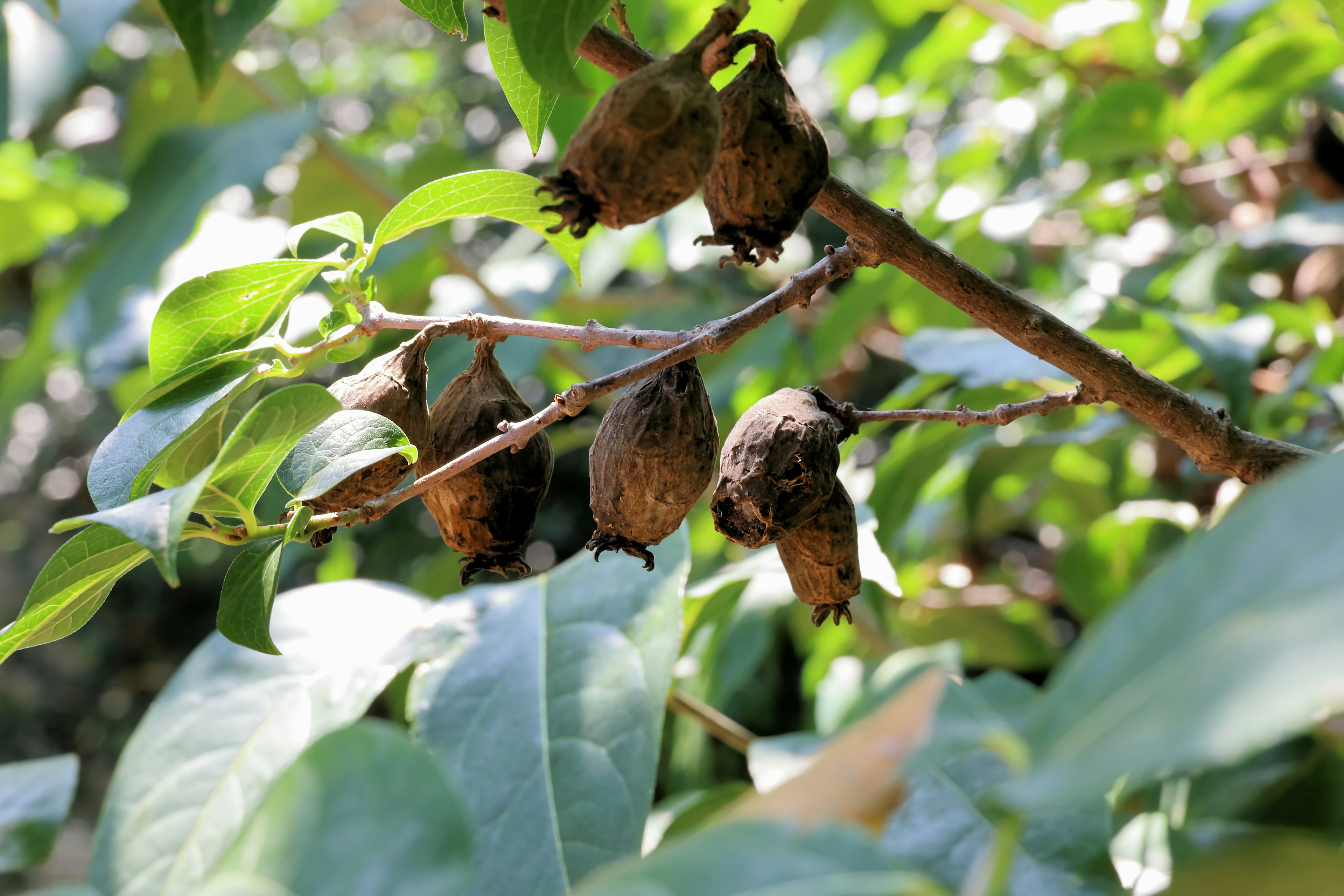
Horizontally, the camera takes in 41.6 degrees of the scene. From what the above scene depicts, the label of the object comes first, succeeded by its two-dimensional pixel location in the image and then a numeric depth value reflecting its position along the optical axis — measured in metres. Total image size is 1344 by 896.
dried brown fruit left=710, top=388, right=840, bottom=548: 0.29
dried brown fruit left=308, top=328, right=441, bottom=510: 0.30
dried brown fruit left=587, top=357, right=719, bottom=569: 0.30
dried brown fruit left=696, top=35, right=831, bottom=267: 0.28
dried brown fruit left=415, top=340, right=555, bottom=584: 0.31
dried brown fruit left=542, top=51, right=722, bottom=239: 0.26
